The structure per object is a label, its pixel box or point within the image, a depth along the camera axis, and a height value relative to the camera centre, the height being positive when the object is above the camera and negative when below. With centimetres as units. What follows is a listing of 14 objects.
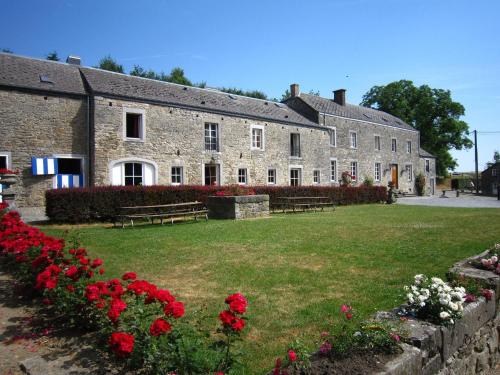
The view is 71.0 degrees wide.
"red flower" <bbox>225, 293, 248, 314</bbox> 233 -77
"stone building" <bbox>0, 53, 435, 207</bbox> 1545 +315
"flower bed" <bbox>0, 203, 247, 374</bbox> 223 -97
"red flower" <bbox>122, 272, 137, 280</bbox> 318 -76
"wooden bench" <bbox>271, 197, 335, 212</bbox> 1761 -79
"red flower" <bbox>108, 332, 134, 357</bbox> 216 -94
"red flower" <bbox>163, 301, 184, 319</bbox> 240 -82
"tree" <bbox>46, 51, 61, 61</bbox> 3466 +1373
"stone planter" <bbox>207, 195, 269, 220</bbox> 1301 -61
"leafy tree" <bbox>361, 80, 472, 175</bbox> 4775 +1020
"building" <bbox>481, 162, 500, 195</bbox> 4619 +100
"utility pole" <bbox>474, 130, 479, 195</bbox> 4234 +513
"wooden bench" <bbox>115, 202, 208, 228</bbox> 1150 -73
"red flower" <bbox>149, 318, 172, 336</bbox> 222 -86
